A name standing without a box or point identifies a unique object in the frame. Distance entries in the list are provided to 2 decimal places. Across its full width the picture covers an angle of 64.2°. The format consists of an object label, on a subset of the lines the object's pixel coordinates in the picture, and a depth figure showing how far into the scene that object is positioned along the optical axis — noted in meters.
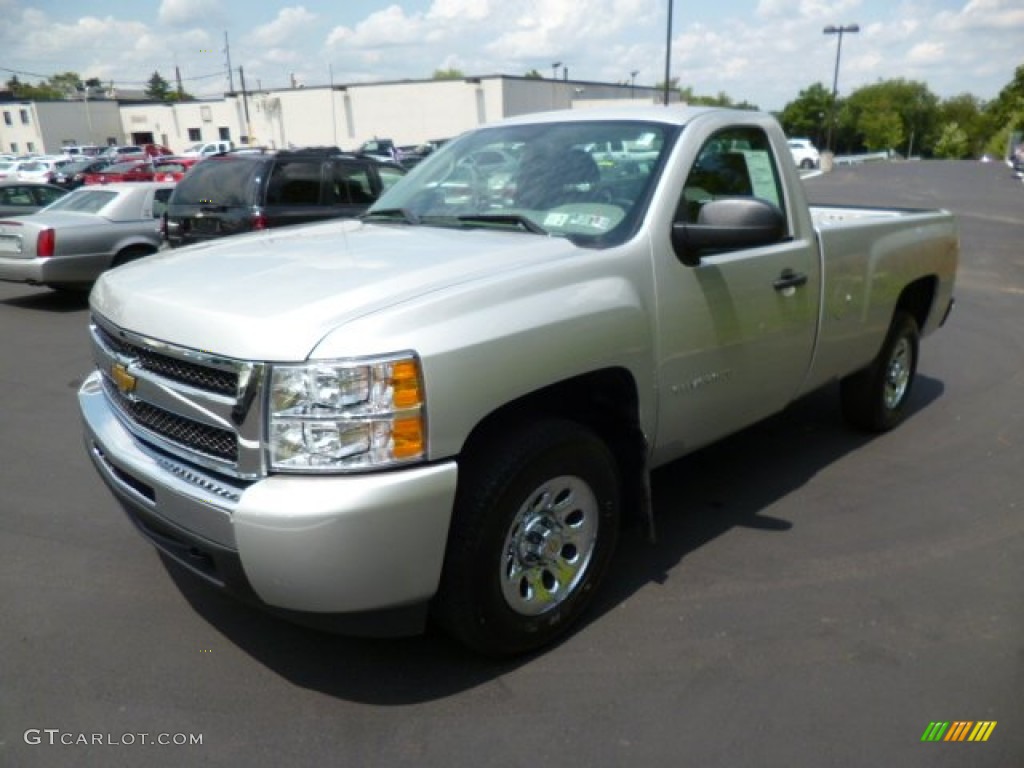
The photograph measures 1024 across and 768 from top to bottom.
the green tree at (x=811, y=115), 90.81
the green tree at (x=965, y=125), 101.44
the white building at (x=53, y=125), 72.19
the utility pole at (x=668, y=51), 31.11
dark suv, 8.84
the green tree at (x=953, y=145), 100.50
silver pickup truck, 2.32
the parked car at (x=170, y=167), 25.53
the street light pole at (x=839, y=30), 48.12
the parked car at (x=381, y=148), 37.34
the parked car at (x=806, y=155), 45.34
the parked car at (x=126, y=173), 27.14
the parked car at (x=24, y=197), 13.55
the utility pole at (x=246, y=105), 65.01
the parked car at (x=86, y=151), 50.60
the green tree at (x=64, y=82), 117.69
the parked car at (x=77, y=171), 30.43
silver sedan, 9.50
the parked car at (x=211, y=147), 44.07
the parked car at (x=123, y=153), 40.62
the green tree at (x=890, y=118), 96.69
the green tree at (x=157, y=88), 115.19
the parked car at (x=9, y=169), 34.69
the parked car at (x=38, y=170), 33.09
